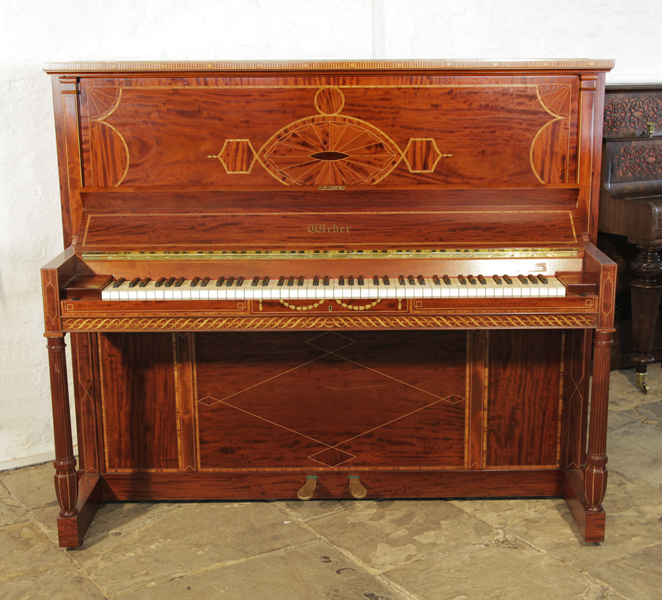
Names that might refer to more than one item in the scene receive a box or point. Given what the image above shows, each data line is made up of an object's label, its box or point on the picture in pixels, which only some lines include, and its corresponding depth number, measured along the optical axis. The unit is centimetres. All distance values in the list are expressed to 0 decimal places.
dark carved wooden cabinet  370
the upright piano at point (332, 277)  242
